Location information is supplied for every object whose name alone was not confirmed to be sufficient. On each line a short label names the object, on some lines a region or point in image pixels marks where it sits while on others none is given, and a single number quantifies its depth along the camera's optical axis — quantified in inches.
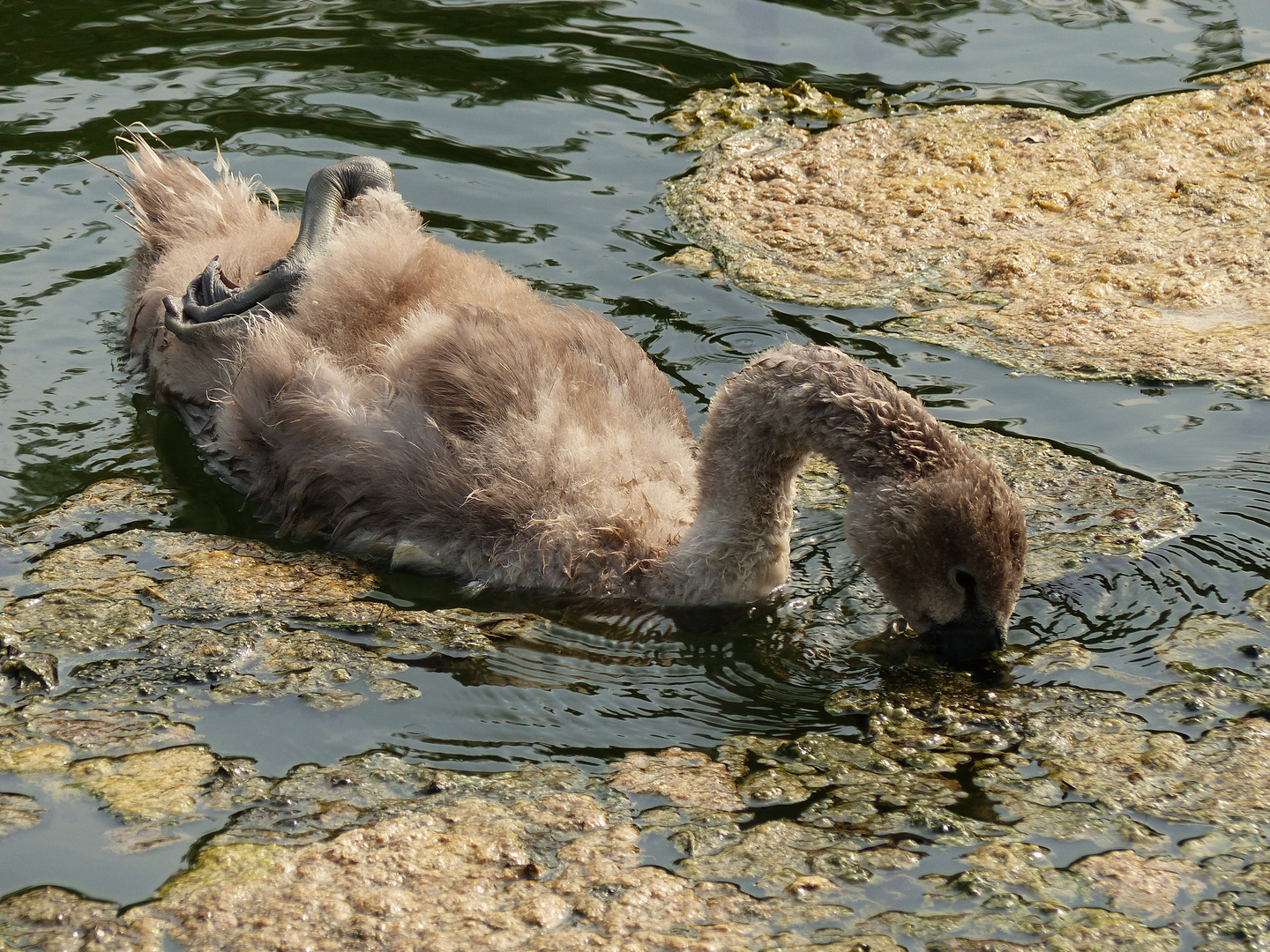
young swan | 171.6
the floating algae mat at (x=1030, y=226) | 247.8
